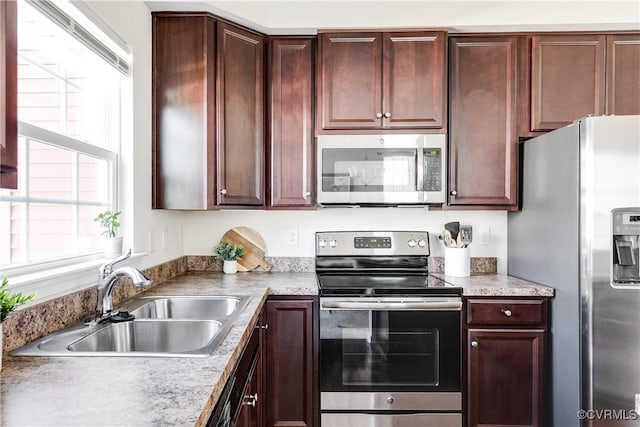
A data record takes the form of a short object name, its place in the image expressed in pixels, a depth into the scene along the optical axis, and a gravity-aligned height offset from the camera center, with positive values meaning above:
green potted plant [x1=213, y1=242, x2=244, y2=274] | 2.50 -0.30
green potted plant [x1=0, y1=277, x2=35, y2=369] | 0.91 -0.22
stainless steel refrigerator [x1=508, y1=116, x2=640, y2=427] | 1.72 -0.26
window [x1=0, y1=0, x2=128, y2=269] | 1.27 +0.26
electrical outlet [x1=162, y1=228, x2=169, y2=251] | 2.23 -0.18
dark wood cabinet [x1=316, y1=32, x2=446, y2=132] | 2.27 +0.73
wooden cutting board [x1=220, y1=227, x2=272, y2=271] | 2.59 -0.24
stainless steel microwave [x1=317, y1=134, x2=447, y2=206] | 2.27 +0.23
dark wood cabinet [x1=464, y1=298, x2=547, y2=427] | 2.03 -0.80
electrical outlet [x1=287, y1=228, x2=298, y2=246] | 2.63 -0.20
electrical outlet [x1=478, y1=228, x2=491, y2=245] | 2.60 -0.18
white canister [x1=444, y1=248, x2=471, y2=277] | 2.35 -0.32
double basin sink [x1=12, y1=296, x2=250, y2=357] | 1.10 -0.42
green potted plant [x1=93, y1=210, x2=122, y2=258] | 1.57 -0.11
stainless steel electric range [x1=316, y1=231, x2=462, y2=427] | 2.01 -0.76
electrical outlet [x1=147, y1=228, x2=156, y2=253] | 2.04 -0.17
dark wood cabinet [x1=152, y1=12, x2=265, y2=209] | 2.11 +0.53
